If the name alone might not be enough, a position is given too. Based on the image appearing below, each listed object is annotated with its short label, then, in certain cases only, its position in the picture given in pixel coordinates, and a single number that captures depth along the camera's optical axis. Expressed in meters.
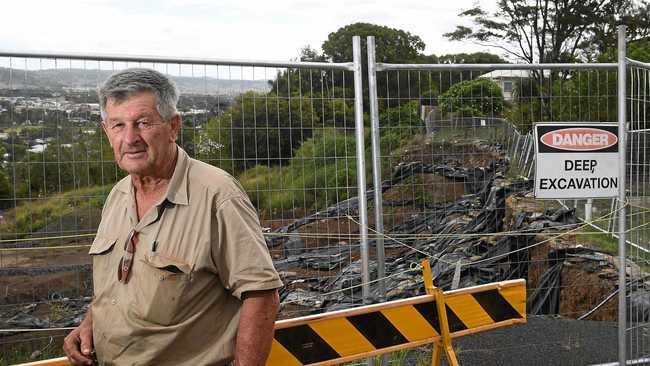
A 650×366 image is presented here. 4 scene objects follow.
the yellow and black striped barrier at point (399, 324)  3.64
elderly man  2.42
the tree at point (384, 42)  43.44
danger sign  5.38
